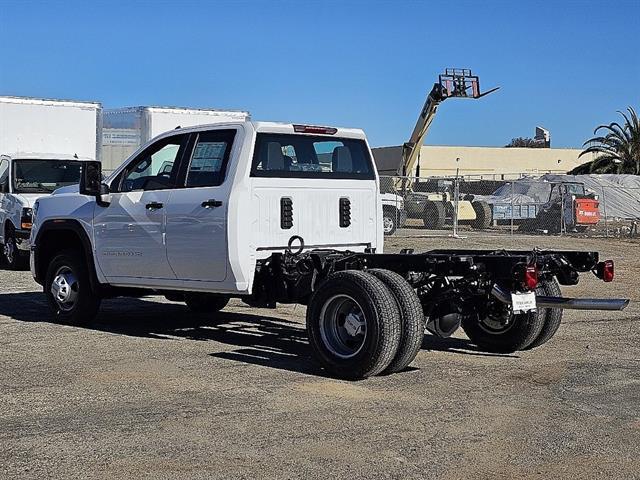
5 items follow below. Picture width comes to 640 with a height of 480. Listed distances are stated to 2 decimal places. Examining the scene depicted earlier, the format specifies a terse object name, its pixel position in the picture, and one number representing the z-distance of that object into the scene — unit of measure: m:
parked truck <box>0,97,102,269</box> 17.72
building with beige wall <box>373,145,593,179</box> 73.75
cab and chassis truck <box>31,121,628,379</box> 8.21
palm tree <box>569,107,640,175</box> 51.03
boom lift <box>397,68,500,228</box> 35.19
